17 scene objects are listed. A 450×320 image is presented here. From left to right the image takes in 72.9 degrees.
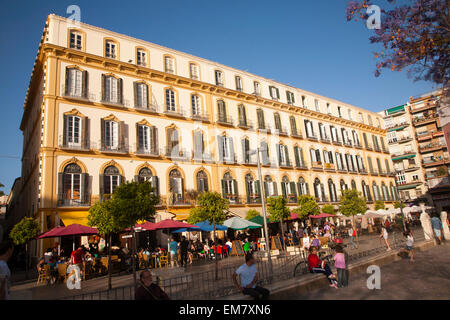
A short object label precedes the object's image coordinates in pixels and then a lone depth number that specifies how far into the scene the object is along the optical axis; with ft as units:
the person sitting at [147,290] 19.24
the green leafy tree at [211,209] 47.01
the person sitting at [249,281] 23.77
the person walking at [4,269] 16.30
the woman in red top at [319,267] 31.15
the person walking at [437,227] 56.70
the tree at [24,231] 53.01
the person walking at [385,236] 48.71
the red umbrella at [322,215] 86.89
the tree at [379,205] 129.65
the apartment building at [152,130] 66.03
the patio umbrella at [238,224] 61.16
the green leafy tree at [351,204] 86.38
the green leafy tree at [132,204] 36.50
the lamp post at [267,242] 31.09
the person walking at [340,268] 30.17
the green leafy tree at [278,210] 68.90
